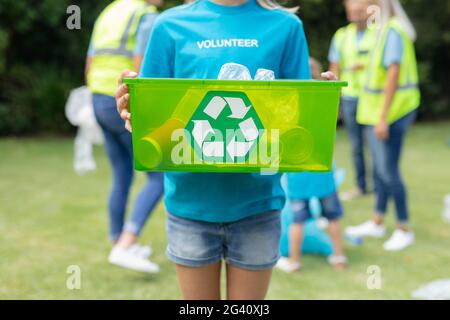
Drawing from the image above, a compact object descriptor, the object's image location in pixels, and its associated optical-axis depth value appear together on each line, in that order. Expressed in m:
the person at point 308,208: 3.69
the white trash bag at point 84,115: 5.48
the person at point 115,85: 3.58
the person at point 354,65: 5.27
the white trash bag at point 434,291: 3.32
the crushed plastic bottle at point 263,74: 1.73
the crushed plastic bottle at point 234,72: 1.71
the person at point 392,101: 4.17
